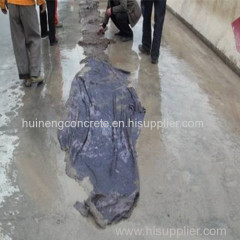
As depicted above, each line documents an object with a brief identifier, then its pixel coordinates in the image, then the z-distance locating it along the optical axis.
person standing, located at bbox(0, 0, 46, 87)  4.64
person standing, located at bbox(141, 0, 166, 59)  5.64
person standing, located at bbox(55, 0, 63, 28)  7.28
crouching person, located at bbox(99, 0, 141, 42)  6.56
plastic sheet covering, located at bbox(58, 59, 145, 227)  3.06
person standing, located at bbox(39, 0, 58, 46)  6.14
